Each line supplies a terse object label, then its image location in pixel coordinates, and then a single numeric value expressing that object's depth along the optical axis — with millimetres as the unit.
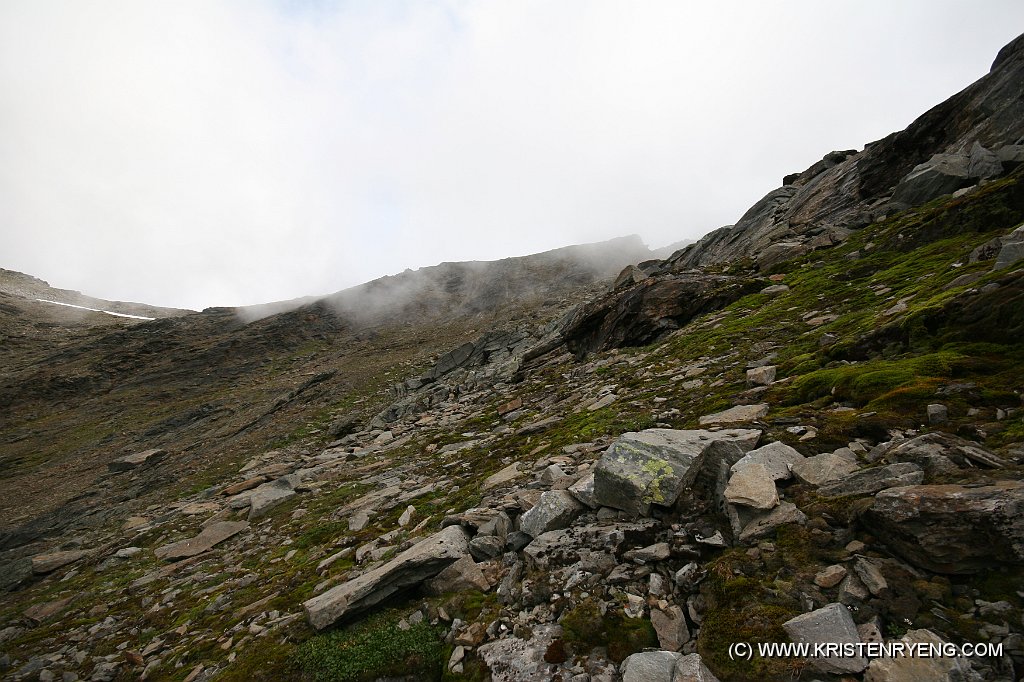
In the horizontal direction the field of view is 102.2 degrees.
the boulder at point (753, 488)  6174
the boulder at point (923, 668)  3627
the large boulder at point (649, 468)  7367
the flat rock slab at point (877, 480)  5520
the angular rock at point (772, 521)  5777
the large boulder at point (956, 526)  4223
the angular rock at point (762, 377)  11562
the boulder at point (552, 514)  8117
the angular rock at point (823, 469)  6430
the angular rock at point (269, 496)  19406
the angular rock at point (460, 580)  7664
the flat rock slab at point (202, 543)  16703
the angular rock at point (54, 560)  19406
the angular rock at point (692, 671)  4457
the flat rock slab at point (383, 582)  7809
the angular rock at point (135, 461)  36500
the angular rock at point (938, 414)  6629
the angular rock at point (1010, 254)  10086
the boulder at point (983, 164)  20367
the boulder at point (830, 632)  4012
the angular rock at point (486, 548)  8422
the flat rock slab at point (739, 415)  9445
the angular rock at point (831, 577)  4816
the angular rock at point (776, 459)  6836
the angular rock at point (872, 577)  4500
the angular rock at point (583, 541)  6934
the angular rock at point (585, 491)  8234
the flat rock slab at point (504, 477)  12418
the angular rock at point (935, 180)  22125
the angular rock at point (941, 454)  5404
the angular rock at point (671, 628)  5207
